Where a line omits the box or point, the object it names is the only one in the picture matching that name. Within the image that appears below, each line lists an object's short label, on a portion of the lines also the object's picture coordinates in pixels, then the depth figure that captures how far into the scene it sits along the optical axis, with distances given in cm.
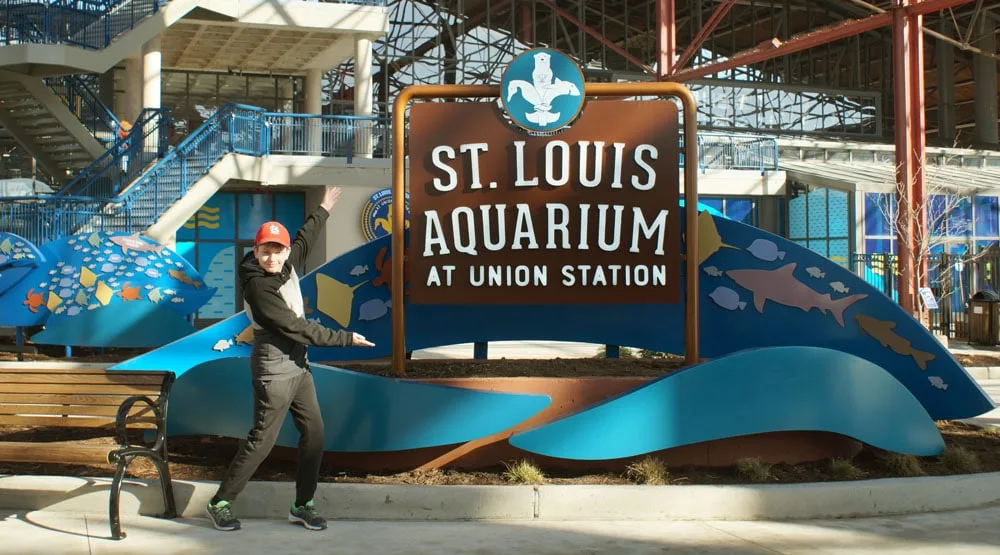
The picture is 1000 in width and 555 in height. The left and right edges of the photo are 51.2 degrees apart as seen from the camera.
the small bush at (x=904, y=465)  734
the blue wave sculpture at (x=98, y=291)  1441
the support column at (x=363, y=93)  2683
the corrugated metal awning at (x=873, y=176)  3025
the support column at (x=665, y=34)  2619
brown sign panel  828
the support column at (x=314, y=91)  3080
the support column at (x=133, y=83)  2714
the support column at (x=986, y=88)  4272
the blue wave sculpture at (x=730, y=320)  855
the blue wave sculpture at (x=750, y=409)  698
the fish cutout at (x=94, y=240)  1531
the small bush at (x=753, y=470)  709
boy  604
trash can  2117
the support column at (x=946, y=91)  4481
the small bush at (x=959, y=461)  747
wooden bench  652
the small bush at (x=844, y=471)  720
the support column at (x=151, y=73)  2552
